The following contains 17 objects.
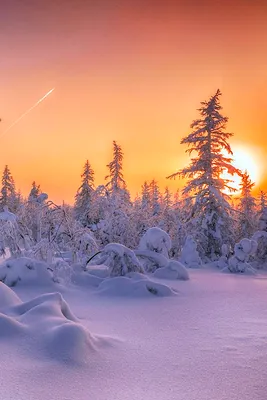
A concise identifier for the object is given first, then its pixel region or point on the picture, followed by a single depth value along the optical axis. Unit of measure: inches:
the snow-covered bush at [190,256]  658.8
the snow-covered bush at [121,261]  401.6
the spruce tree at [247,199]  1334.9
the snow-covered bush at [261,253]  776.9
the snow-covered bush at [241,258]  570.9
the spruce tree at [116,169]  1348.4
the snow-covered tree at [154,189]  2175.8
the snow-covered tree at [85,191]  1545.4
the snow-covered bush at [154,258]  482.3
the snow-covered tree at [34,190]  1994.2
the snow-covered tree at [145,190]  2126.2
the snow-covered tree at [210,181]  770.2
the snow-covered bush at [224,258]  666.4
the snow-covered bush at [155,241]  523.2
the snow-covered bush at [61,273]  359.9
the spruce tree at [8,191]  1860.2
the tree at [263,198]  1136.0
